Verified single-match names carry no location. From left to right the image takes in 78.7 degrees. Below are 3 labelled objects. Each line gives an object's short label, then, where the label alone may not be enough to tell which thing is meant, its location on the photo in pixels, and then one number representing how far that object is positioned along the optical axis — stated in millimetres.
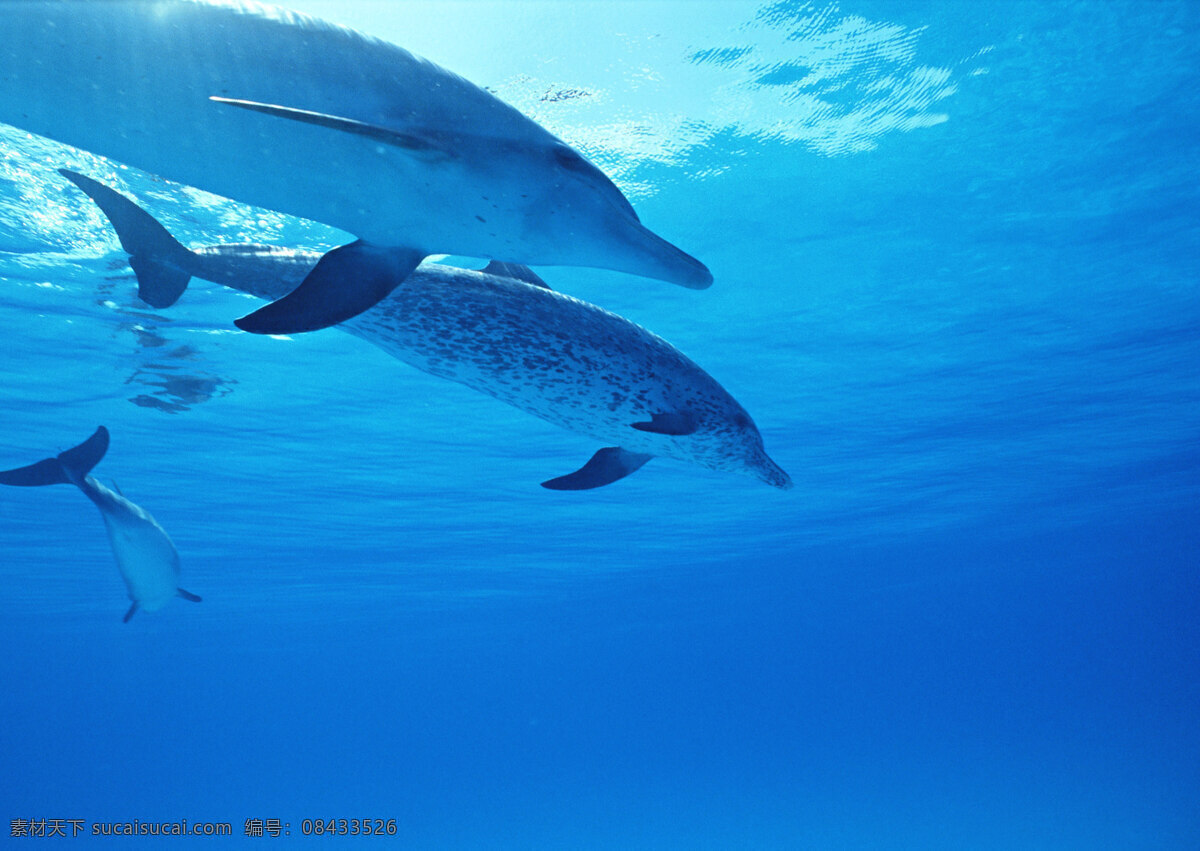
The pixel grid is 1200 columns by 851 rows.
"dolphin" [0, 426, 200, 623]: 8930
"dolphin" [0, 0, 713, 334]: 2469
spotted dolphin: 4035
